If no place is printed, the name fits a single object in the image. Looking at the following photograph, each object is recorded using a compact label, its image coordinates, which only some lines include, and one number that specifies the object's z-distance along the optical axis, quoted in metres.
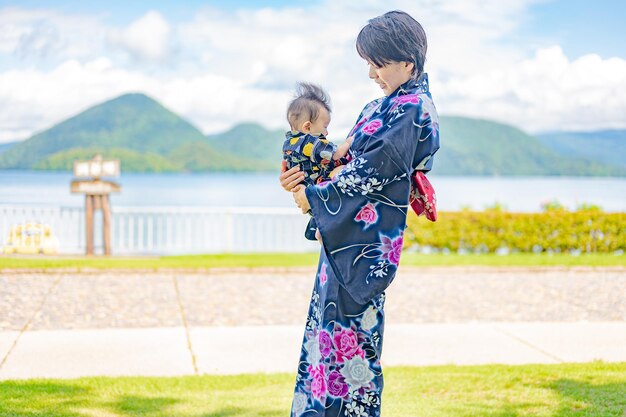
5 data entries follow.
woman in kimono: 2.53
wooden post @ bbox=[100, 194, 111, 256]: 13.25
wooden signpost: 13.00
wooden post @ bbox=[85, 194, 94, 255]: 13.16
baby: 2.67
